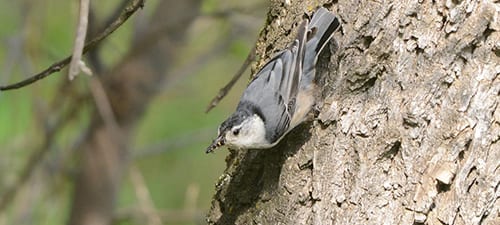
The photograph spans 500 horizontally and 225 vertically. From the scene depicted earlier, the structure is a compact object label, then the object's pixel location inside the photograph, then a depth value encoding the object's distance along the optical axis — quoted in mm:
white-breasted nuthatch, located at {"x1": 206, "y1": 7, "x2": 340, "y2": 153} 4726
